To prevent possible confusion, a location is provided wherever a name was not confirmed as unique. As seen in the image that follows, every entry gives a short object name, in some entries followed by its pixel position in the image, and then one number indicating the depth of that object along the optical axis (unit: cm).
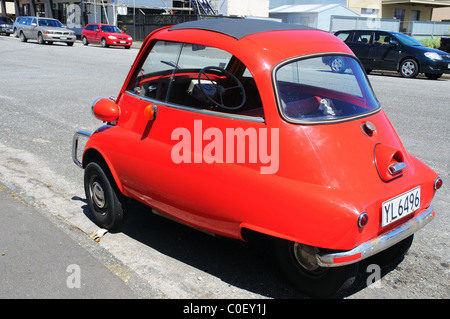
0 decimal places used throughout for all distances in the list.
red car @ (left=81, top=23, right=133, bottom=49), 3127
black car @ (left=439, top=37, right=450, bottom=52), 2205
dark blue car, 1669
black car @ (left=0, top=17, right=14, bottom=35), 4009
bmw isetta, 305
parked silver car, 2967
